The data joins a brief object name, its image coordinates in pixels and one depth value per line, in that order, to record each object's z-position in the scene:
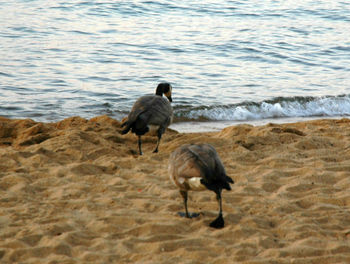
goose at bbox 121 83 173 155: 14.85
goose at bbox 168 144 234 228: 9.61
